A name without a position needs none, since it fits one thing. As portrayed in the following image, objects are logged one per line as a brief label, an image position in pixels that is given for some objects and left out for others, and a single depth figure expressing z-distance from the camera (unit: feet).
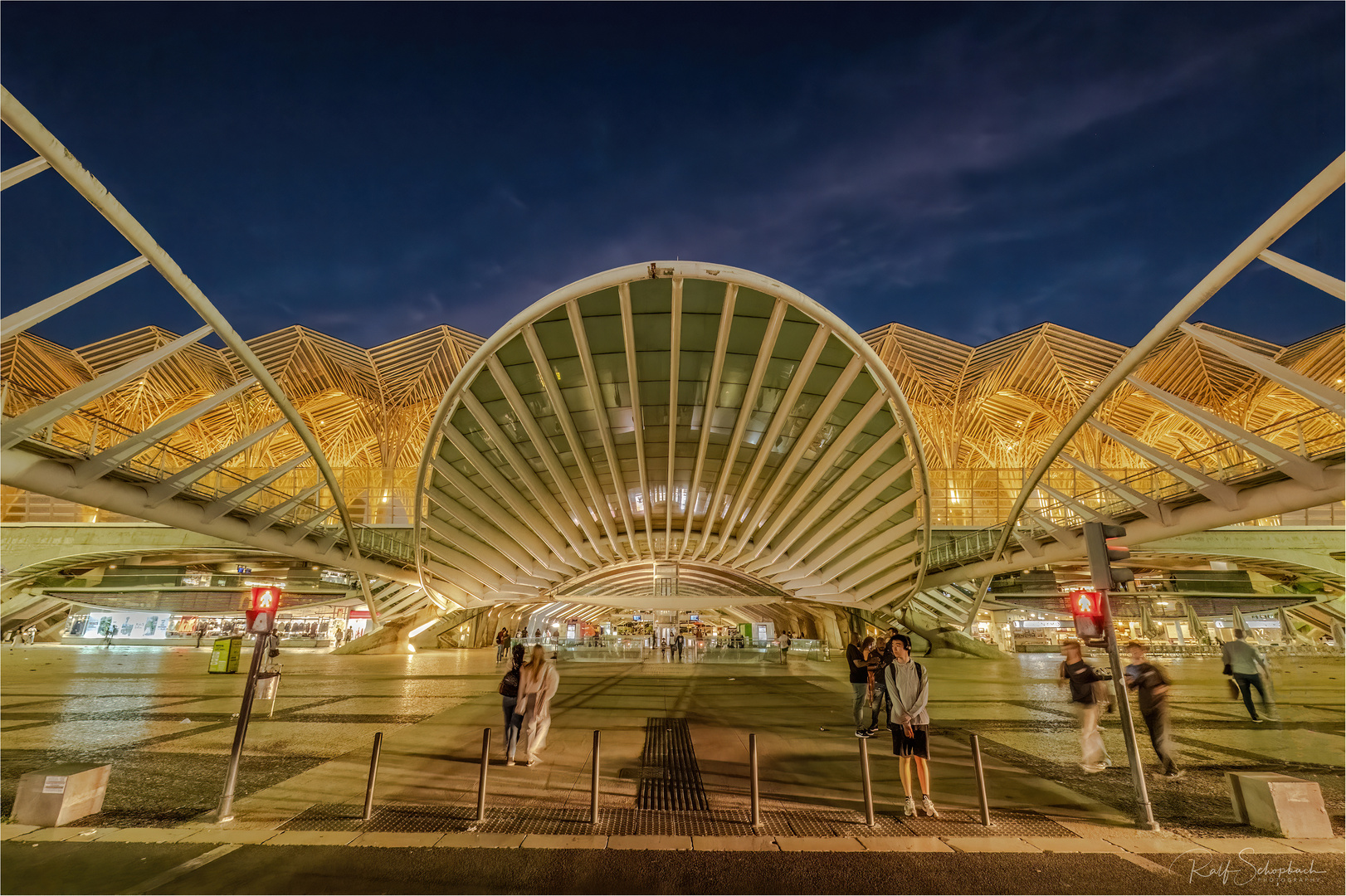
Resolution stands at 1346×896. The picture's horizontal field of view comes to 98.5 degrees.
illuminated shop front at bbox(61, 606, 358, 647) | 162.99
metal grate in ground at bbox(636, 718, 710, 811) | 21.86
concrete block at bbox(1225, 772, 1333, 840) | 18.12
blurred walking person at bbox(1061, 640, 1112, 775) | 26.63
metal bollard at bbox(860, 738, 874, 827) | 19.30
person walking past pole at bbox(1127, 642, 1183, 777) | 25.12
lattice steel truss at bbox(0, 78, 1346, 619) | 40.68
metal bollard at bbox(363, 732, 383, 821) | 19.35
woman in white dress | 27.61
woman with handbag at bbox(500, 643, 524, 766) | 27.48
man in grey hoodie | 20.59
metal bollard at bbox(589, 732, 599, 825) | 19.36
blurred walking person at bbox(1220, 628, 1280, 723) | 37.65
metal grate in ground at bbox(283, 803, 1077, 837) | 18.92
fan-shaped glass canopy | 52.47
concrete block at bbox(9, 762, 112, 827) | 18.78
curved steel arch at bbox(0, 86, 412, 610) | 27.02
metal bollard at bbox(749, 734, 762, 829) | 19.29
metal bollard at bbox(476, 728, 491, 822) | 19.43
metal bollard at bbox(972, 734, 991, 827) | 19.20
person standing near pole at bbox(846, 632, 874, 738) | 34.99
